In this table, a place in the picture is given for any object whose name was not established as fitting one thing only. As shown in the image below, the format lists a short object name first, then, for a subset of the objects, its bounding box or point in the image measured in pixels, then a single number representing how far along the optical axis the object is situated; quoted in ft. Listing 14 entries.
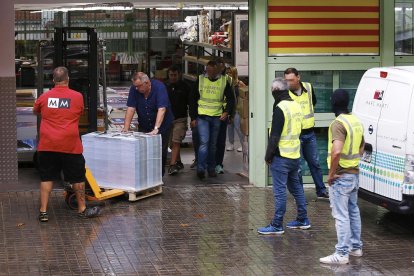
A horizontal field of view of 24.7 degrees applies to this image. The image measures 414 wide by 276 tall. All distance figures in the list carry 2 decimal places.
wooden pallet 40.74
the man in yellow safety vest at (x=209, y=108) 46.11
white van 33.42
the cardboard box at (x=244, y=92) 46.36
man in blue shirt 42.39
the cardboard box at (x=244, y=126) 45.70
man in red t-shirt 36.76
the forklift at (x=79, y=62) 46.62
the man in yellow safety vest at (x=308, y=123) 39.24
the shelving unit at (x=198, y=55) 55.95
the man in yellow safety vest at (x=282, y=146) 33.76
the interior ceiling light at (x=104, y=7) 50.64
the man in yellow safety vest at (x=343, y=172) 31.12
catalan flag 43.73
